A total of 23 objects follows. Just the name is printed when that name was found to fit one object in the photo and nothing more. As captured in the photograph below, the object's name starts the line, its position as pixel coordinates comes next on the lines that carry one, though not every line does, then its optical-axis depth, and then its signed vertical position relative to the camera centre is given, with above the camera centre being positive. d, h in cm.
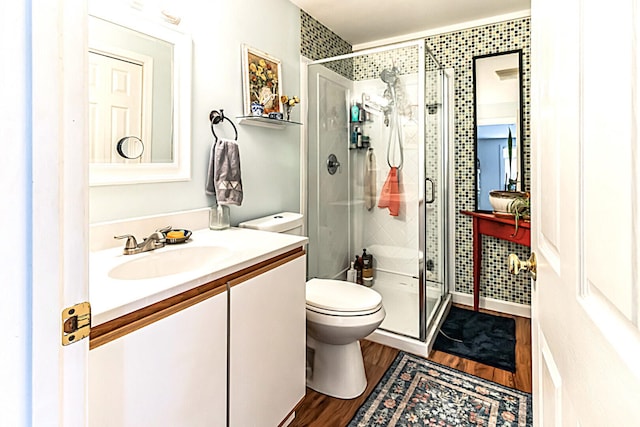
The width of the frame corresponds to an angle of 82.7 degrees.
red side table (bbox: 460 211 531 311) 242 -16
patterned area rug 165 -94
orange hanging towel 264 +12
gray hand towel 182 +18
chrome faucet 139 -13
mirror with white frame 141 +48
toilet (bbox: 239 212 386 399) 177 -61
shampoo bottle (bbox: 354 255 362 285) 284 -48
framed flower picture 205 +77
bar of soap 154 -11
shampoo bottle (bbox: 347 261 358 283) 284 -51
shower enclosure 240 +24
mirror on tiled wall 272 +66
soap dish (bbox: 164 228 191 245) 153 -12
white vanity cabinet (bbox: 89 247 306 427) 86 -43
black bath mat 219 -87
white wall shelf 206 +53
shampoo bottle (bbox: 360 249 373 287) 284 -47
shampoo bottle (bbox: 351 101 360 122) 280 +75
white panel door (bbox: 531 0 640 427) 35 +0
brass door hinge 47 -15
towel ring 187 +48
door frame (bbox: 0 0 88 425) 40 +1
